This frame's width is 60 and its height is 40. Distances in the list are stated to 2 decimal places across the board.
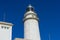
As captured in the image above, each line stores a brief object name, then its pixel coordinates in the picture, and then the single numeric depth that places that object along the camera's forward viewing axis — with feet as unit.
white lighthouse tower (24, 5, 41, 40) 129.82
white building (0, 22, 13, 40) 118.87
